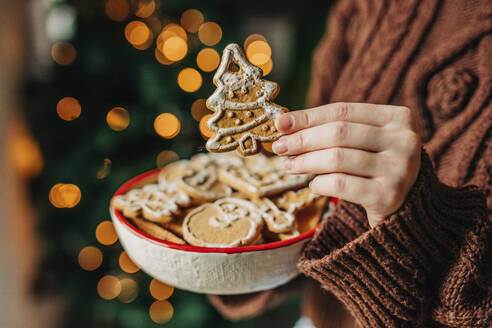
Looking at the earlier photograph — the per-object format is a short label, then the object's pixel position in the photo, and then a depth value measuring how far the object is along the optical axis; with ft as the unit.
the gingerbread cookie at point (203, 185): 1.96
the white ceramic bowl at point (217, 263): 1.47
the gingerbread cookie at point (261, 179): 1.96
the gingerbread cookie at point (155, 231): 1.70
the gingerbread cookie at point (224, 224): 1.61
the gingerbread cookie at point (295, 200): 1.89
